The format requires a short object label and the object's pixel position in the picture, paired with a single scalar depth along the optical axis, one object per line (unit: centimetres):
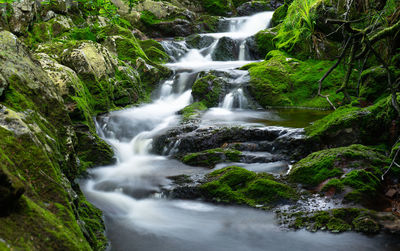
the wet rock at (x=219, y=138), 604
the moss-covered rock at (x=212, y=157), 568
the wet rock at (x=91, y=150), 576
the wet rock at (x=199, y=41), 1691
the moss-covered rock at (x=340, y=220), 345
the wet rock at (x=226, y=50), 1591
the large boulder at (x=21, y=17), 1070
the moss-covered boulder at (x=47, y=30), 1113
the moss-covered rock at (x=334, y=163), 441
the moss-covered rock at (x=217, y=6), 2398
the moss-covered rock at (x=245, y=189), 425
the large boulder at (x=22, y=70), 323
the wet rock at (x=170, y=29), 1953
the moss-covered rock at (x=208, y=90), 1028
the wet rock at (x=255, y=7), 2330
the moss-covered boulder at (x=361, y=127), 504
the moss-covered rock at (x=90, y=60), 809
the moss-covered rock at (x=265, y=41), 1501
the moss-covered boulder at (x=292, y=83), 1013
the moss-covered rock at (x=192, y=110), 875
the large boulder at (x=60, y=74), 639
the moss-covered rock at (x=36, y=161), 177
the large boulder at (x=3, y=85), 278
